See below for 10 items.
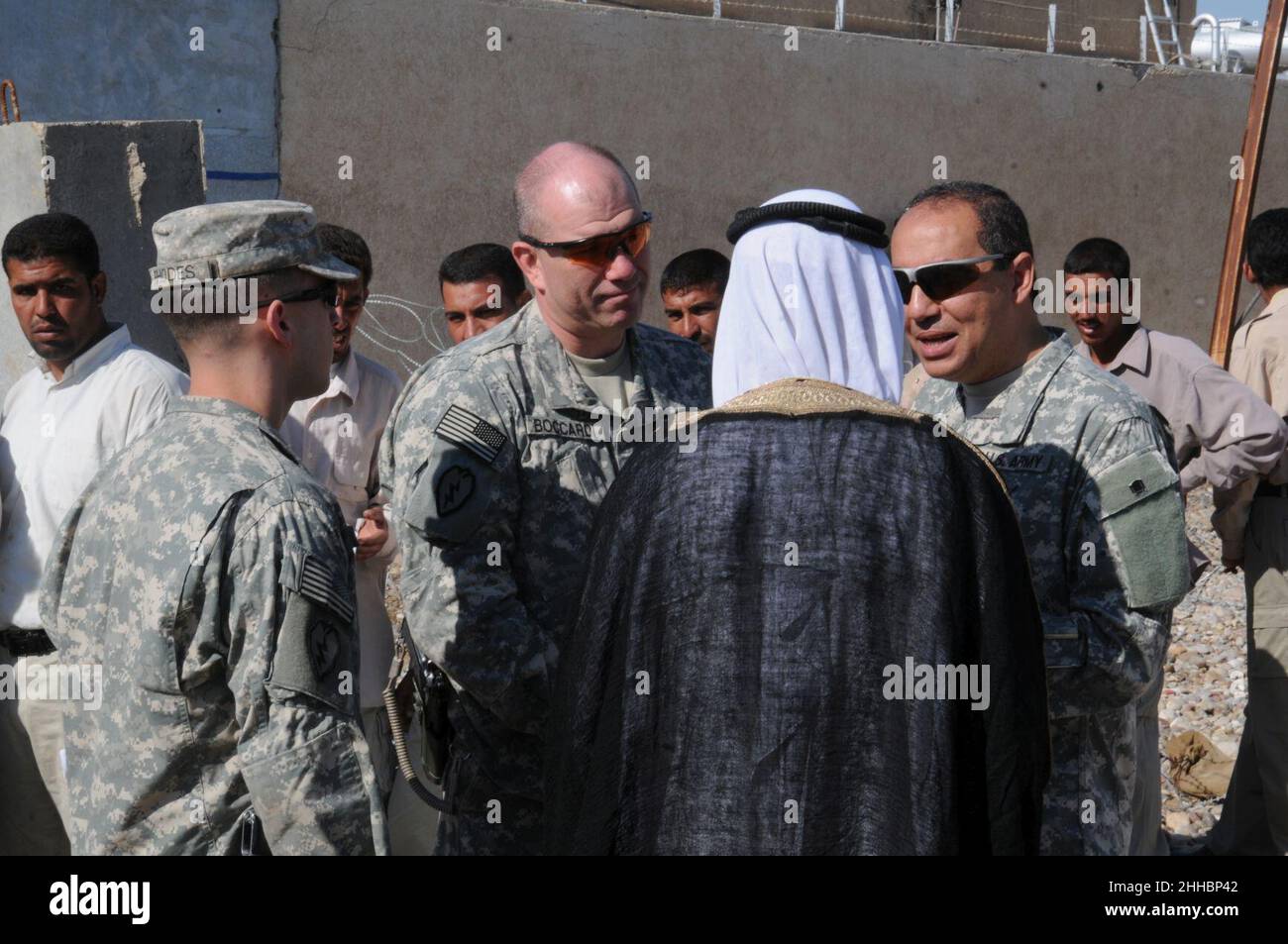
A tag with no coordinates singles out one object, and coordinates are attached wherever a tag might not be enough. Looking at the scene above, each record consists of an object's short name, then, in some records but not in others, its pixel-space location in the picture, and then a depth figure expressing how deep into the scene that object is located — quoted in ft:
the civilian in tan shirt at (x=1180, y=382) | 15.96
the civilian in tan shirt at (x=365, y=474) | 14.42
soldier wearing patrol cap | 7.24
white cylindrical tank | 53.11
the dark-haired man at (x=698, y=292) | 18.11
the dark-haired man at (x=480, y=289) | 16.35
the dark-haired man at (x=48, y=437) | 13.02
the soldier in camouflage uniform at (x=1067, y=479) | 8.85
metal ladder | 49.57
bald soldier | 9.66
